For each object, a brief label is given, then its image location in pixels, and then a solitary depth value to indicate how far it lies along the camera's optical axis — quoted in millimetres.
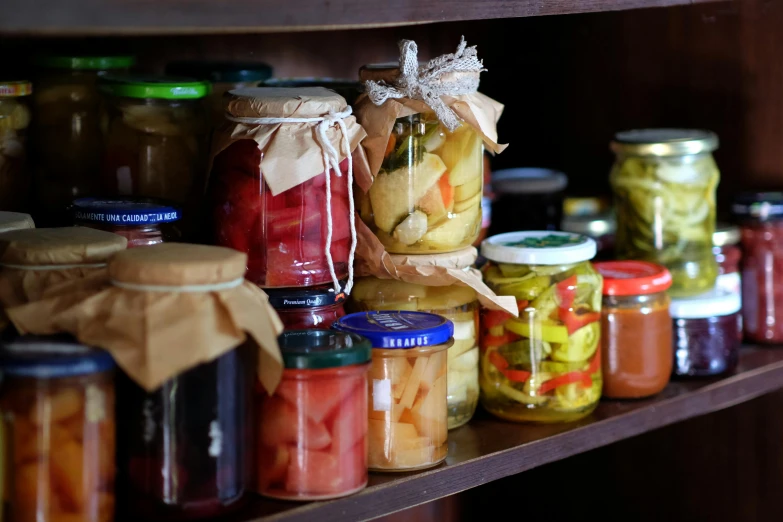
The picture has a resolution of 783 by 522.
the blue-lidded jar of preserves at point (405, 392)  1120
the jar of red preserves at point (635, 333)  1265
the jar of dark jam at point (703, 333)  1334
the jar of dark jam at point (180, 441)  1031
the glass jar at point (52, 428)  998
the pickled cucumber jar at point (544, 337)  1214
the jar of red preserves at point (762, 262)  1408
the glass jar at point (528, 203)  1442
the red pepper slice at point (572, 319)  1215
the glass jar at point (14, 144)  1202
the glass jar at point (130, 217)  1129
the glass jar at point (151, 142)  1209
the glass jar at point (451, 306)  1206
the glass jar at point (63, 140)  1252
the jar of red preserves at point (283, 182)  1123
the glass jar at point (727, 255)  1395
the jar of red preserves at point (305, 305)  1137
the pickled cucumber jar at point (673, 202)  1345
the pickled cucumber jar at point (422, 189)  1185
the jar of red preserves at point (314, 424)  1066
